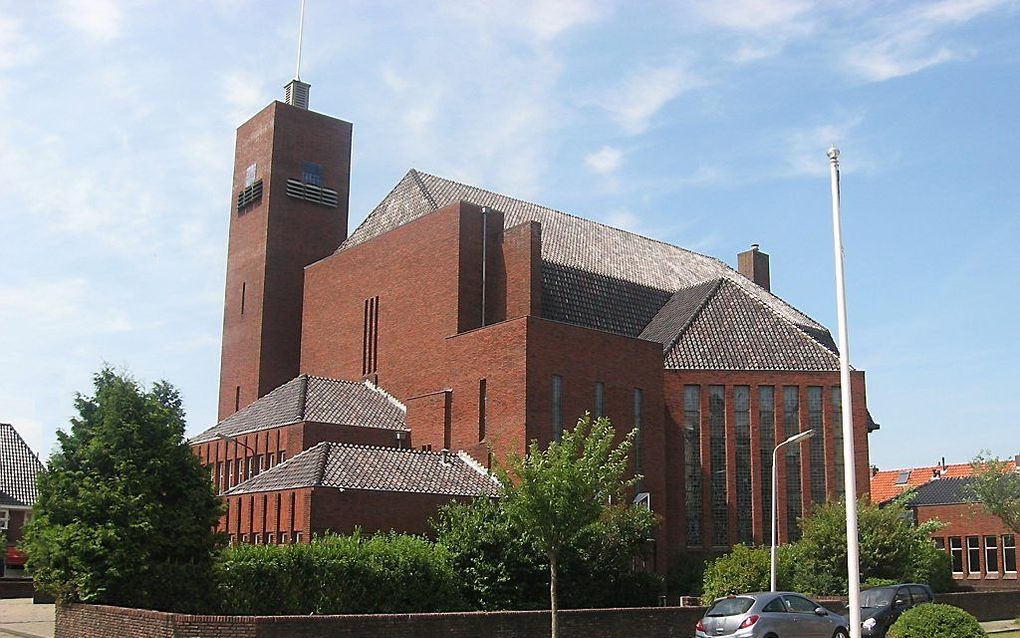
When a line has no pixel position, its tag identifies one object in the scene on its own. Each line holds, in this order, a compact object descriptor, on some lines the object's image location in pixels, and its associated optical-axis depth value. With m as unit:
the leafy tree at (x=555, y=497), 23.50
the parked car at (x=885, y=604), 25.73
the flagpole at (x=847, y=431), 15.84
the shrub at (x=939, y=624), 20.05
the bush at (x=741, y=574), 34.00
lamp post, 29.90
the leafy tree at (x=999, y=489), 39.34
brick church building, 35.44
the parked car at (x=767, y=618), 20.50
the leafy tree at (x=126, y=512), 23.05
